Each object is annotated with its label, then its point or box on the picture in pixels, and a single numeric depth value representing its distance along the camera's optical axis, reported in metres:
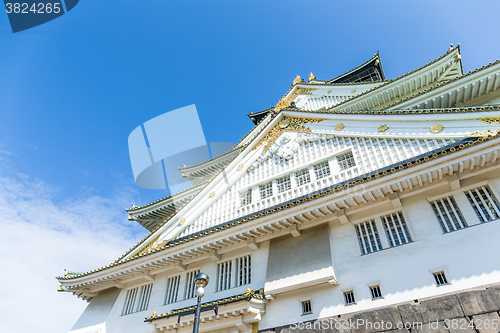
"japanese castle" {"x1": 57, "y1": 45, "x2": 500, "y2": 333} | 8.18
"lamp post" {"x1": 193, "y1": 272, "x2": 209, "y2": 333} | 8.09
